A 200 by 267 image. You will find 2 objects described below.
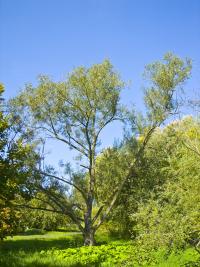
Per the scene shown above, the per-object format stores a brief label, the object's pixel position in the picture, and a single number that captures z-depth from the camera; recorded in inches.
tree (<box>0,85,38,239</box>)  709.3
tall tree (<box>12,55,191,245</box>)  1179.3
